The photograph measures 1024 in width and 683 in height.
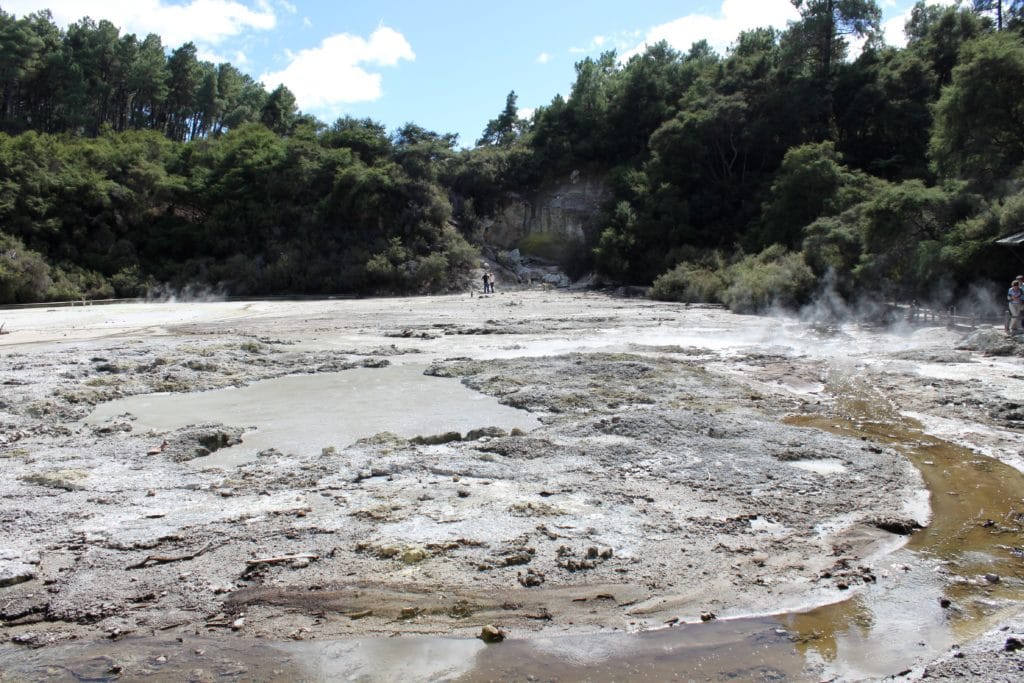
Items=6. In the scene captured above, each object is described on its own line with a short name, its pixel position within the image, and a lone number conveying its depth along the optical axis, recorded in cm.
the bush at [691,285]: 3391
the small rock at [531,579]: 535
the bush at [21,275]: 3319
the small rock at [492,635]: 469
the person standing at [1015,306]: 1673
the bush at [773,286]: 2777
